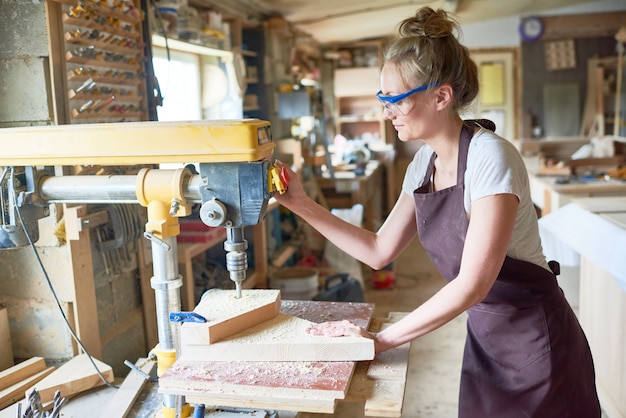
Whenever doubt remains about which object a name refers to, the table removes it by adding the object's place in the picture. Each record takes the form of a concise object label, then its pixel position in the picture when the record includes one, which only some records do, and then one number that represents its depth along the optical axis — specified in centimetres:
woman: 135
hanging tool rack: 213
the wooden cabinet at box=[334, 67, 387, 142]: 781
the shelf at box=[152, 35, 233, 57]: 318
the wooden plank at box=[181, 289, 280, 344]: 133
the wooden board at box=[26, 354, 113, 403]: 187
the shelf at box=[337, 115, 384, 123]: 796
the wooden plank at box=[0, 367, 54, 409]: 186
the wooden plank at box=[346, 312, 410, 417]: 119
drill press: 130
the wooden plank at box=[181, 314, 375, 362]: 132
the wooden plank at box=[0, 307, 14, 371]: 209
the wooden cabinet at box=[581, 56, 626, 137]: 803
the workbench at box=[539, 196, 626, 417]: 259
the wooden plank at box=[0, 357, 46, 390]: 194
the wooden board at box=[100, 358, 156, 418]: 174
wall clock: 828
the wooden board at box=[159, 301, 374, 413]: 119
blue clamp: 136
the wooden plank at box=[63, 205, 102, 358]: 216
